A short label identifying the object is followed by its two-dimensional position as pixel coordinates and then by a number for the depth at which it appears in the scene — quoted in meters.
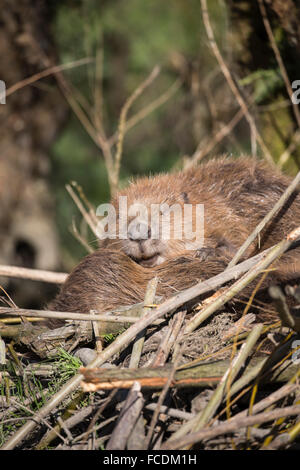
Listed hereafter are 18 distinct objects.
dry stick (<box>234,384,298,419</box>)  4.35
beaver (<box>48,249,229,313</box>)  5.78
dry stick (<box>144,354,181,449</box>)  4.23
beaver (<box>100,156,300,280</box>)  6.51
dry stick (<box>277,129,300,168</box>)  9.03
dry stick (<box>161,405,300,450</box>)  4.01
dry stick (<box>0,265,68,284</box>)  7.28
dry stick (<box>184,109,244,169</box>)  10.15
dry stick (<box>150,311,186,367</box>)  4.83
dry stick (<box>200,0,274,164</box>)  8.48
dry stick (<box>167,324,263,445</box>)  4.27
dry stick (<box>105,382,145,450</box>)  4.16
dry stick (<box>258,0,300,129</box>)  8.13
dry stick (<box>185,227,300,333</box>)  5.05
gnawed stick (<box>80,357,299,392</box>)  4.35
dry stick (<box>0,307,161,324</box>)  4.94
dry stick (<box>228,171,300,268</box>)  5.52
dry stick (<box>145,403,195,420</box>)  4.45
